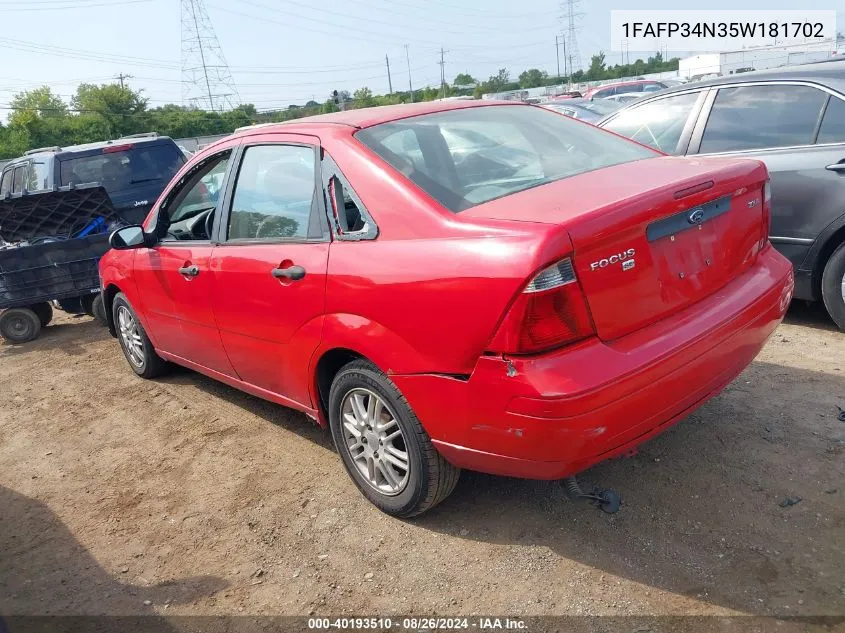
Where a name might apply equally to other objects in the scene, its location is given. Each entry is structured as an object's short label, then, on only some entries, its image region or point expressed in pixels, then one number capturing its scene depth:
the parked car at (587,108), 13.48
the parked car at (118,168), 8.78
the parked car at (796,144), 4.79
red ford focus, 2.48
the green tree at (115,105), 64.38
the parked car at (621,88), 28.15
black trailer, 7.29
